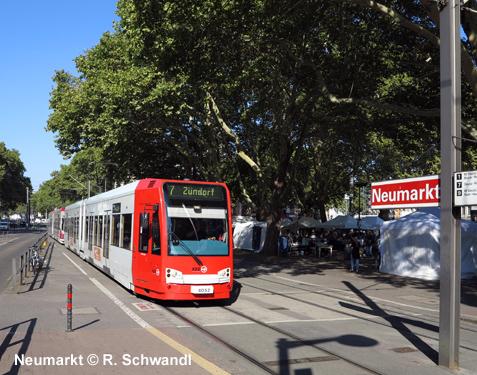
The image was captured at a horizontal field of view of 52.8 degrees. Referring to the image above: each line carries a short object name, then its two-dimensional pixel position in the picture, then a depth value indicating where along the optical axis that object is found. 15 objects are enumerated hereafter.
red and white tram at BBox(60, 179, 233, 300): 11.64
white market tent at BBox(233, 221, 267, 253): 33.16
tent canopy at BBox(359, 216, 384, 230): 33.54
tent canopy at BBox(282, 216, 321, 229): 35.12
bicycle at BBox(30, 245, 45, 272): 18.94
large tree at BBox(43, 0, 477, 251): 16.81
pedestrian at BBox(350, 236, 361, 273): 21.74
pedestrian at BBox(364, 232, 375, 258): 33.41
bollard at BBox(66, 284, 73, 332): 8.82
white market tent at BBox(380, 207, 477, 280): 20.39
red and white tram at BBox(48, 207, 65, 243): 40.02
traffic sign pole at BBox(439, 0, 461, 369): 7.18
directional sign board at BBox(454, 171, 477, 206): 6.98
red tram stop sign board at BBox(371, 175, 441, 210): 7.79
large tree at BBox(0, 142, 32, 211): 83.88
